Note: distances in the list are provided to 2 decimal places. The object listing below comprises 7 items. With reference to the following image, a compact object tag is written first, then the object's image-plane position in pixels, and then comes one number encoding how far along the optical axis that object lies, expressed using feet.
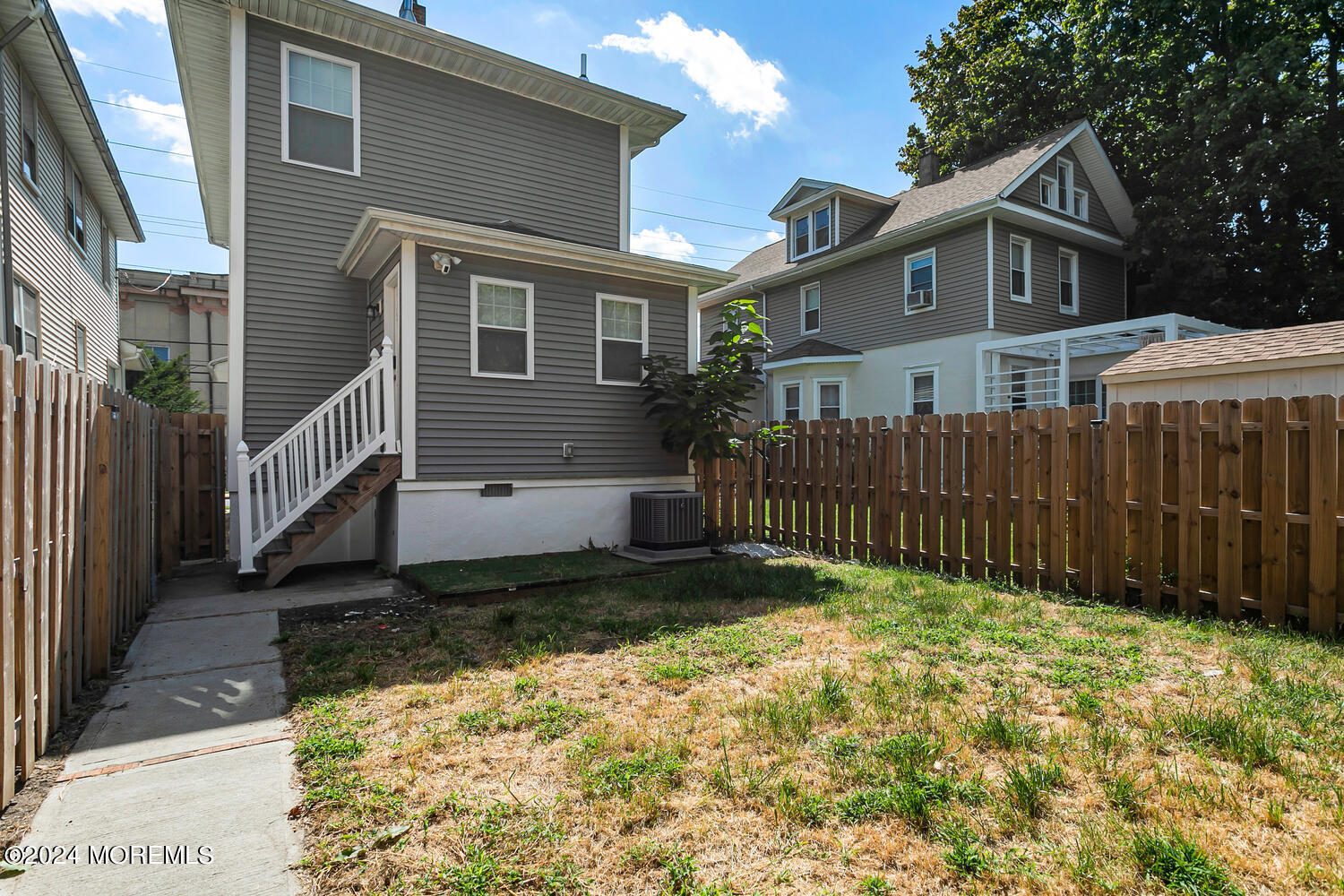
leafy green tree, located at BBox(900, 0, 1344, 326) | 49.67
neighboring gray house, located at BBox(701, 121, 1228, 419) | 46.09
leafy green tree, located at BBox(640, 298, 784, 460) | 26.58
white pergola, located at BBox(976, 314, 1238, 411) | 39.91
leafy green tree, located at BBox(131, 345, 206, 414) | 66.59
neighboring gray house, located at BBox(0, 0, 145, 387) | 27.02
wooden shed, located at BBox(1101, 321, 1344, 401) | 24.64
